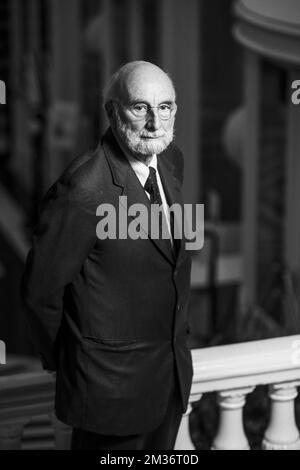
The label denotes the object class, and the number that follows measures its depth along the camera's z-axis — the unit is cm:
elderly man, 319
